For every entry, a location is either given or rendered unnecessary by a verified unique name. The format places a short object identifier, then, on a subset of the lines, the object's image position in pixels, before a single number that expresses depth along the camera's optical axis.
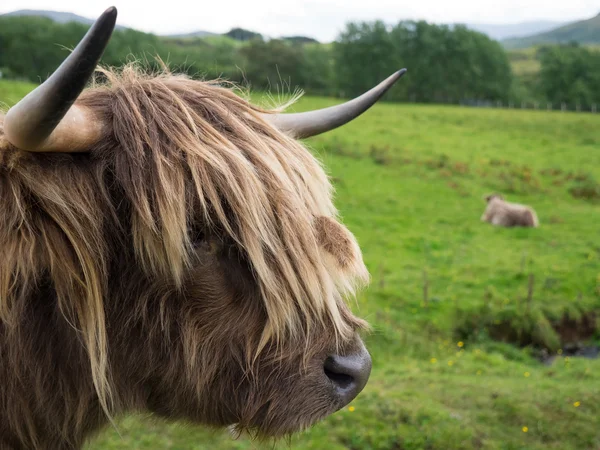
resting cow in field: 14.40
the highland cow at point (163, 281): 1.76
